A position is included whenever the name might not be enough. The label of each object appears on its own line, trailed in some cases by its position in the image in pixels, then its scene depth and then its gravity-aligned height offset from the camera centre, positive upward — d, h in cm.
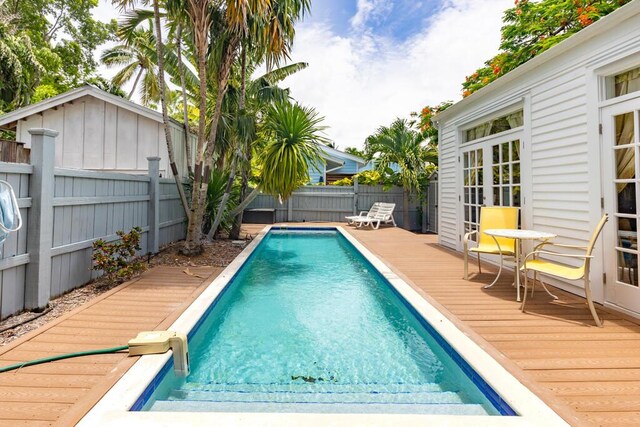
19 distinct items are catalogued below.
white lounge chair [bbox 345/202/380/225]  1173 +46
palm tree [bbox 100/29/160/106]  1041 +607
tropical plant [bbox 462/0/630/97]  727 +522
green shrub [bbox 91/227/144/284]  413 -42
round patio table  370 -10
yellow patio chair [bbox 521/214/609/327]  293 -42
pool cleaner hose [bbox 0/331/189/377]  236 -89
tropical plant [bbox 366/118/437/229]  1168 +266
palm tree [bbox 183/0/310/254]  541 +338
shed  805 +239
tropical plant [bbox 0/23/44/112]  1234 +612
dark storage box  1344 +35
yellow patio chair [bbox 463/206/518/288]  440 +1
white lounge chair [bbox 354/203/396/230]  1153 +31
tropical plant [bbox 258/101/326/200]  707 +171
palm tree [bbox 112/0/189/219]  557 +308
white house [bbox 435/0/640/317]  321 +100
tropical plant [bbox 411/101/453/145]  1155 +375
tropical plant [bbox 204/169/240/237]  777 +65
